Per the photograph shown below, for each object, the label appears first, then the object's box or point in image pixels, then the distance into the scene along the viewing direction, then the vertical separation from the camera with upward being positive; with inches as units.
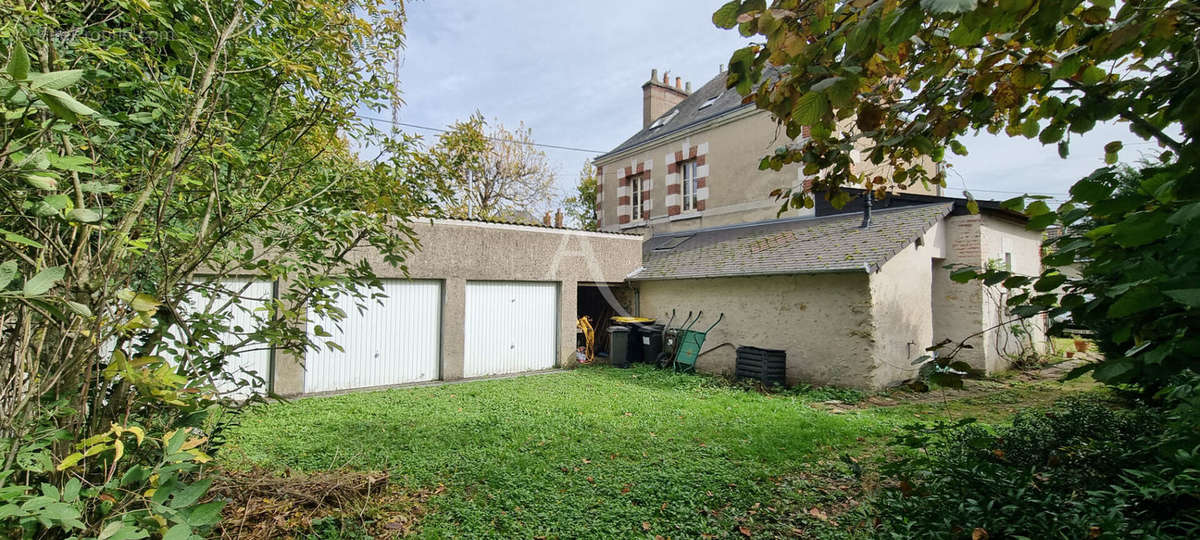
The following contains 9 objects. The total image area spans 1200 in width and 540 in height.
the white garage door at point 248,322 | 294.8 -18.6
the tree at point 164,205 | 56.7 +13.5
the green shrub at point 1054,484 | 90.6 -41.2
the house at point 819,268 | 346.0 +21.4
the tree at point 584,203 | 1174.3 +208.9
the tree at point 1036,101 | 62.0 +32.3
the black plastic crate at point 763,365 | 360.8 -48.1
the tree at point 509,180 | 957.8 +218.6
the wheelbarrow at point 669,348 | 440.1 -44.2
